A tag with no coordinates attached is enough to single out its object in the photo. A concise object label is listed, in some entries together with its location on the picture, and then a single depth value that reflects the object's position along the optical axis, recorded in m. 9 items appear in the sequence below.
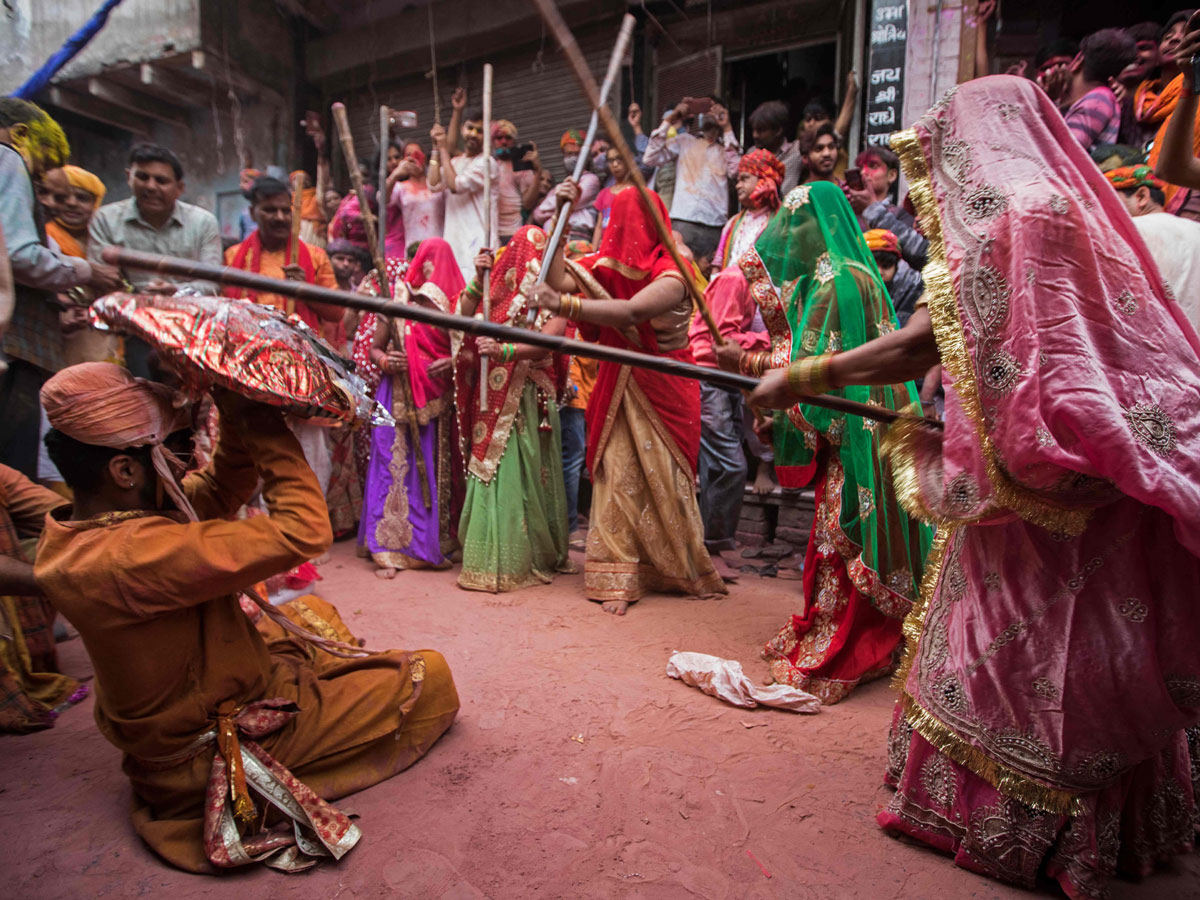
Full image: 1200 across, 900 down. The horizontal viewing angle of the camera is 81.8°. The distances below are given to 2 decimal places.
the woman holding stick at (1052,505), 1.60
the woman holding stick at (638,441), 4.06
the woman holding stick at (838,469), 3.17
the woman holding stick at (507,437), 4.71
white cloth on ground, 3.02
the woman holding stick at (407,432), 5.13
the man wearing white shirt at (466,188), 7.70
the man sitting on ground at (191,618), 1.80
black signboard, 6.17
